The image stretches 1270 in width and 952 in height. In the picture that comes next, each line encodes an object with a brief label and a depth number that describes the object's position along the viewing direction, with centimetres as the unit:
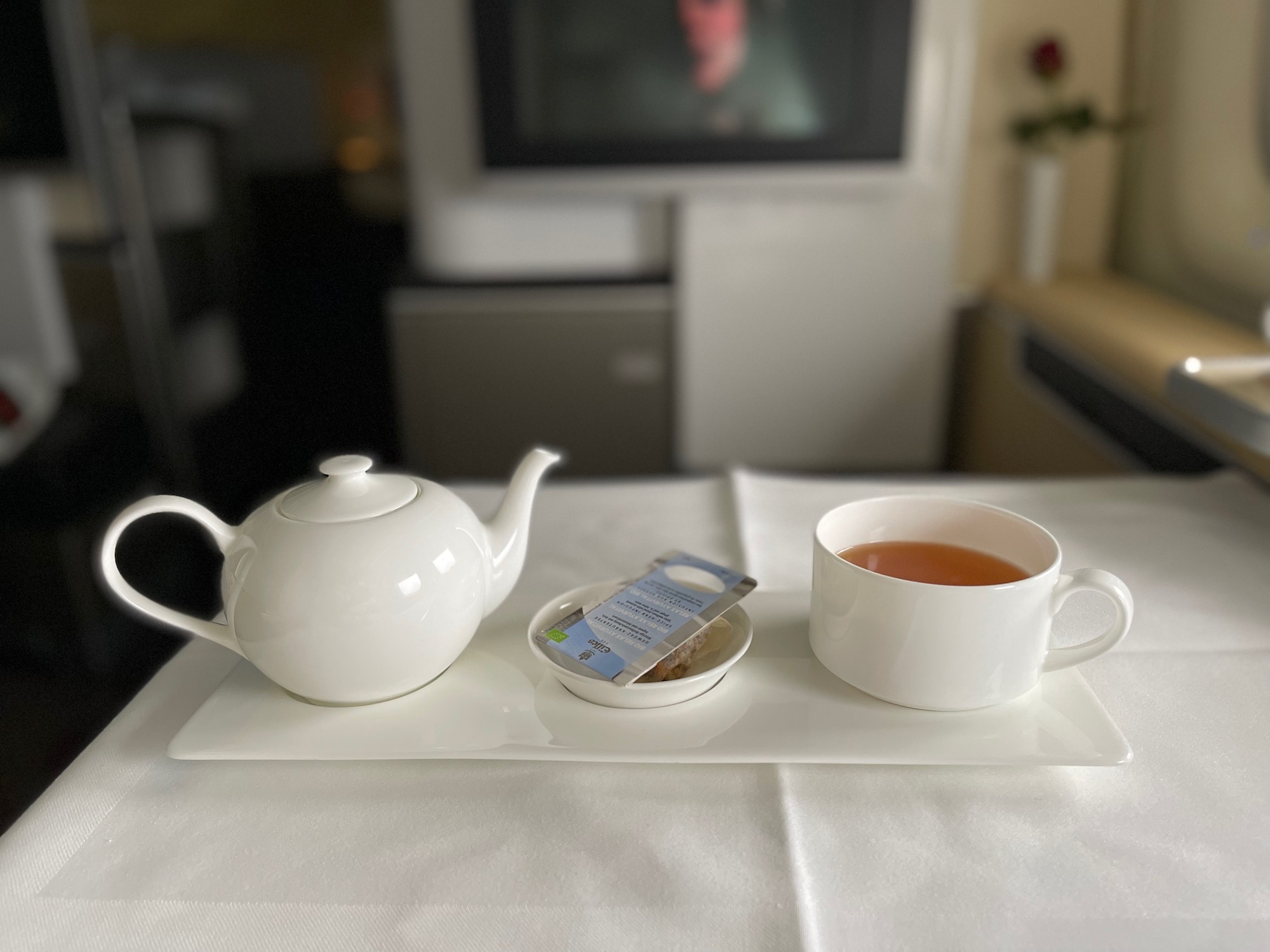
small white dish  45
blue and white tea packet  46
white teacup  43
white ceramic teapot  43
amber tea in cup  49
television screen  163
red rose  161
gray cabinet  179
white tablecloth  36
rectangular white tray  43
